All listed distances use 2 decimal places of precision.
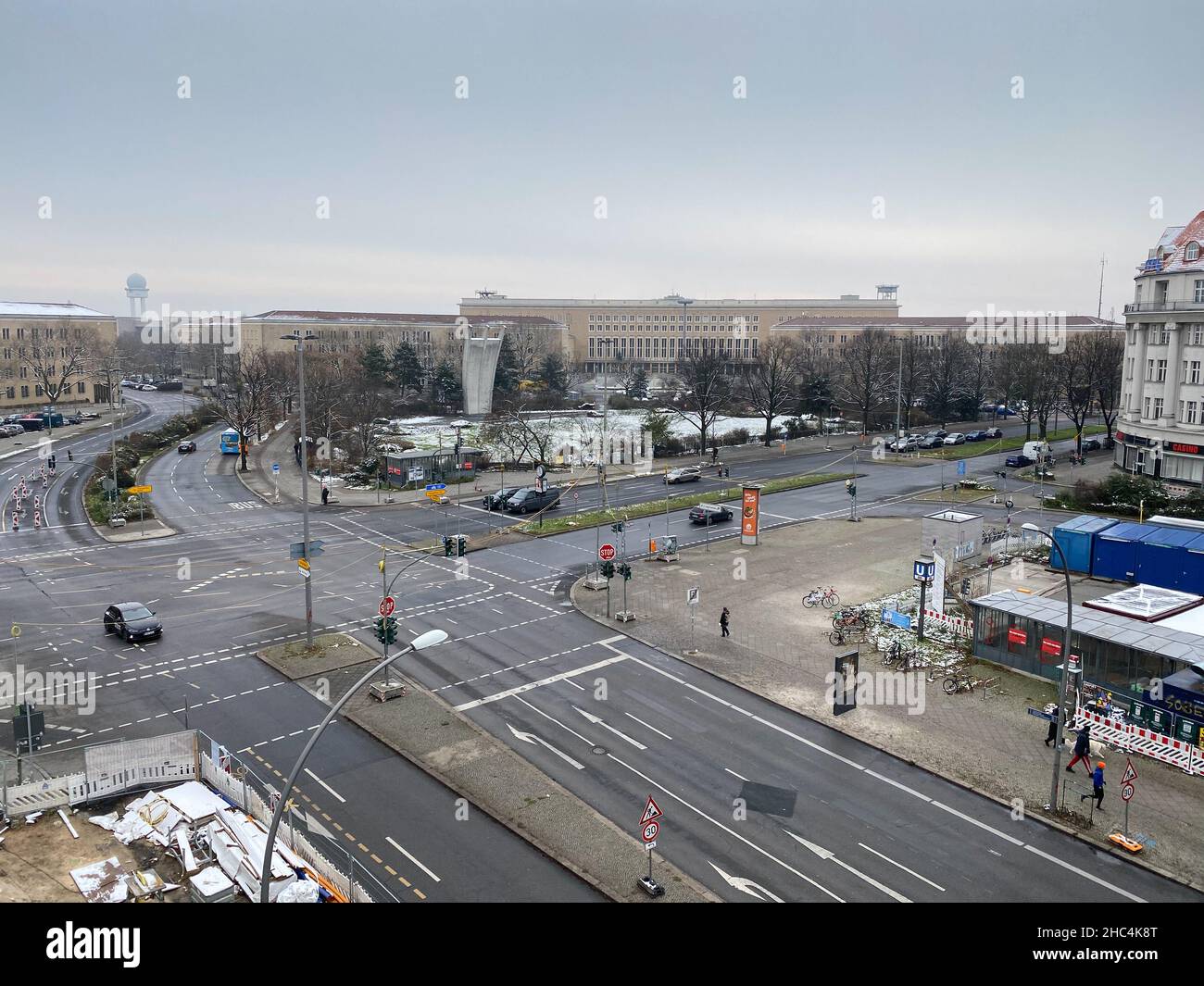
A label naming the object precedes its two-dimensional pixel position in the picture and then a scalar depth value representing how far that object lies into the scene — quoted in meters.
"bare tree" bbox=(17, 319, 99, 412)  104.06
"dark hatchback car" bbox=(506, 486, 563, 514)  50.75
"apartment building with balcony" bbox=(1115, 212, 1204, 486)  55.81
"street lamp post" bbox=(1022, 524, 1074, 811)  18.23
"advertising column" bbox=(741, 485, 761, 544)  43.09
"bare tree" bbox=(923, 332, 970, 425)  98.50
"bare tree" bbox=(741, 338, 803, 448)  80.25
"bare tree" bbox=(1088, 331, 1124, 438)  80.12
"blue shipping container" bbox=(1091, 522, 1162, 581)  36.34
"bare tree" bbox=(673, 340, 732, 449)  74.25
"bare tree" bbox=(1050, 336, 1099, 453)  78.75
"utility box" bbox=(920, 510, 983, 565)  38.28
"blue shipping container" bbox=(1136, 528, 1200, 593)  34.88
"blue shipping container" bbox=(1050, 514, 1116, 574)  37.78
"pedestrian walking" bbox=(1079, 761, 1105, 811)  19.00
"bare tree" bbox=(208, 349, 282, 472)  66.47
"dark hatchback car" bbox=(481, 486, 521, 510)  51.25
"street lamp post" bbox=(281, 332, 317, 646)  27.75
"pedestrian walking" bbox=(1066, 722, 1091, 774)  20.62
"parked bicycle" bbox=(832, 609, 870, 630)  30.27
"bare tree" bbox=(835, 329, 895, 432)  88.81
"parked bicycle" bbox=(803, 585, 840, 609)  33.38
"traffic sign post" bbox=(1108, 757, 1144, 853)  17.62
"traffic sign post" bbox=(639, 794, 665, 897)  15.65
